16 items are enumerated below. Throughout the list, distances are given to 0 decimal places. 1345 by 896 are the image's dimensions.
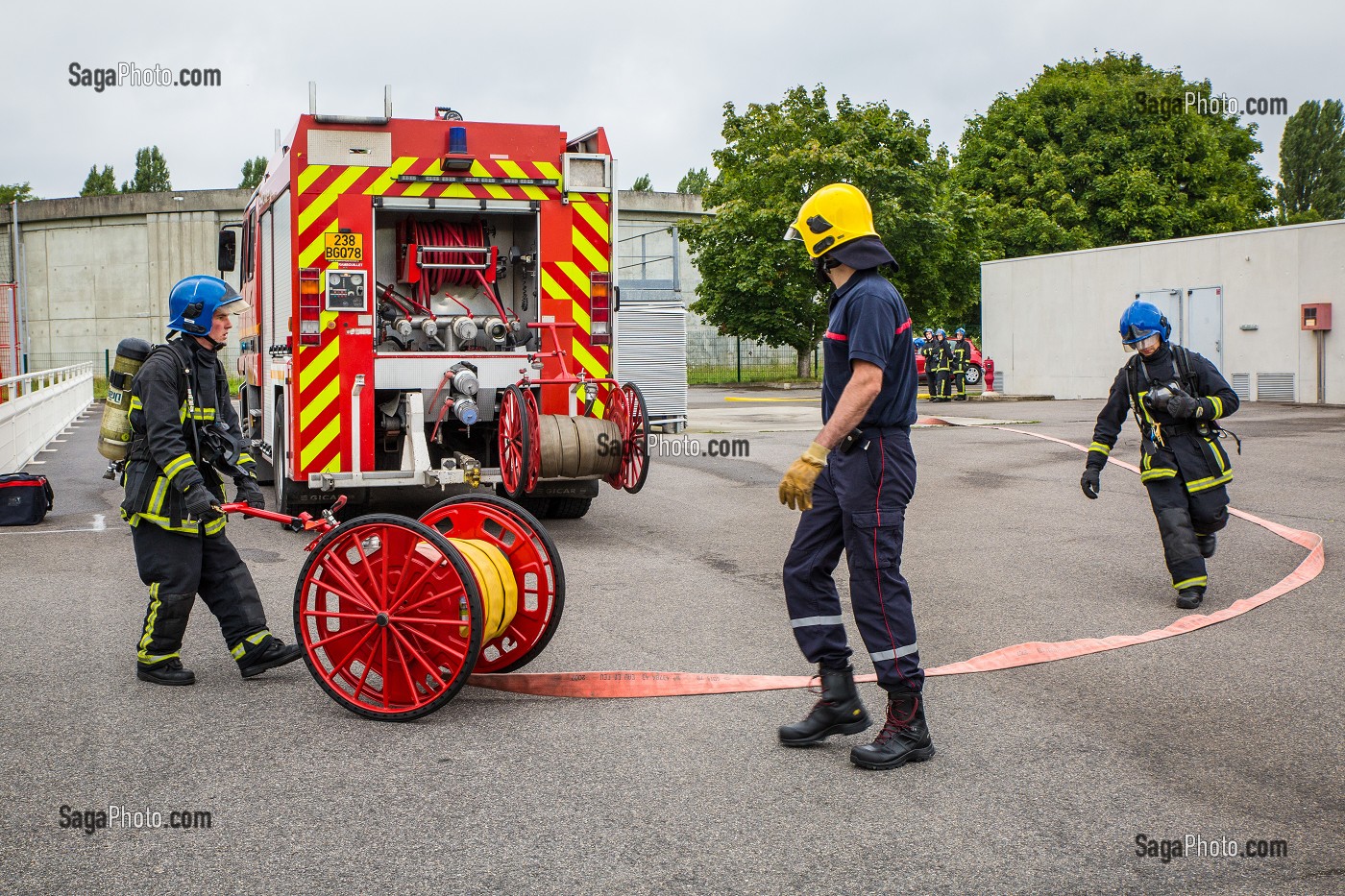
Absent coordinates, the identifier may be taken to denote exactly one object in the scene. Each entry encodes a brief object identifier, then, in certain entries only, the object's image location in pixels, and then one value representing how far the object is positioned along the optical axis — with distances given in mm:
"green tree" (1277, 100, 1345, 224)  80312
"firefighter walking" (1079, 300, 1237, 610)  7484
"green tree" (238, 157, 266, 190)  82750
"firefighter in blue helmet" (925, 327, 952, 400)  29469
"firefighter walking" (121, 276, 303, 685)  5645
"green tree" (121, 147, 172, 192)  80125
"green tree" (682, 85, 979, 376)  39594
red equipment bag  10930
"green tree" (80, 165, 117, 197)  86125
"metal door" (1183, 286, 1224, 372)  27719
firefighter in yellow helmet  4465
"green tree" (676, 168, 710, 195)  93188
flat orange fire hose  5477
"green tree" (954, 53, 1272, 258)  45844
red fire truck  9648
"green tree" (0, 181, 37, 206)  74044
